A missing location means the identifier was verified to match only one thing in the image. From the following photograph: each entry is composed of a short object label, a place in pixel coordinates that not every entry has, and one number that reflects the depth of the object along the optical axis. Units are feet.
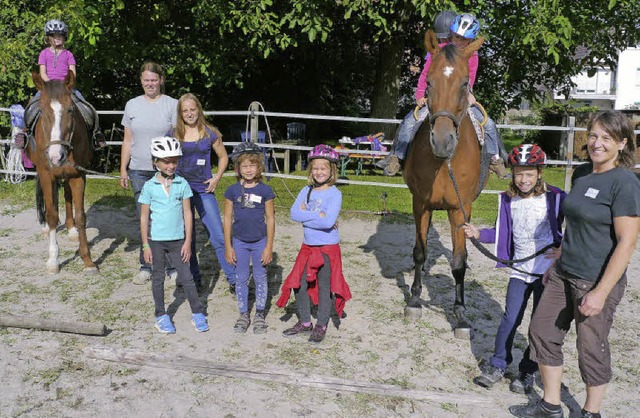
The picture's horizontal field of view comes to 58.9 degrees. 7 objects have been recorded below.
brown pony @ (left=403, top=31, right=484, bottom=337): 13.28
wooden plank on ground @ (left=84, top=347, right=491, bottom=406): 12.22
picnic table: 45.22
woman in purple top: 17.38
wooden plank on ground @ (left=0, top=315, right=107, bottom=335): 14.85
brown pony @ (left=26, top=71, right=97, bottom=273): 19.12
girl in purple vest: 12.22
